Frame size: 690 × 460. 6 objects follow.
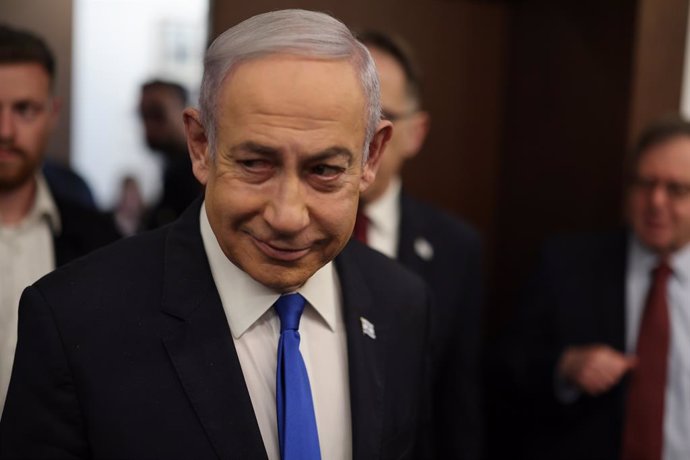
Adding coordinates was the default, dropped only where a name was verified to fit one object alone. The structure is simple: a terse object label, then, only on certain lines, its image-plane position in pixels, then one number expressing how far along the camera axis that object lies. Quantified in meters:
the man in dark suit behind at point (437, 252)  2.21
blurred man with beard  1.83
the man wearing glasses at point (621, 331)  2.20
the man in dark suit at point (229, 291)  1.16
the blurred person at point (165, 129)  2.85
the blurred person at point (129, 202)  4.18
